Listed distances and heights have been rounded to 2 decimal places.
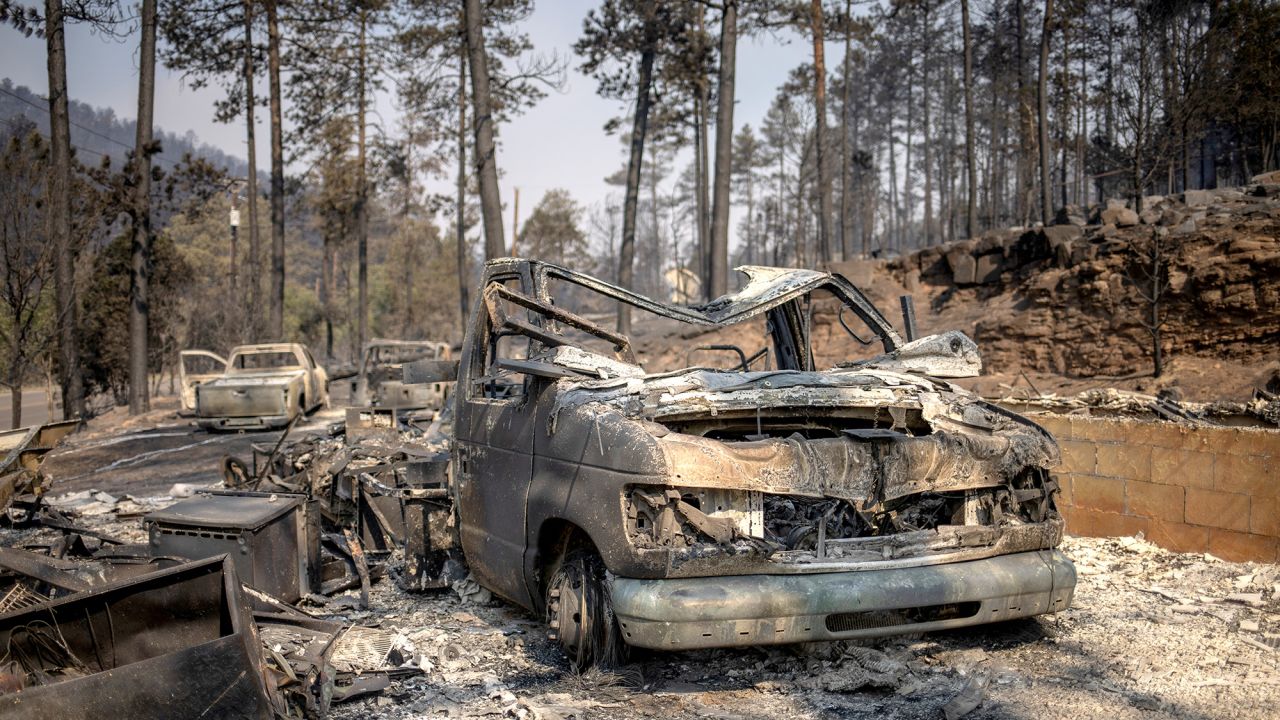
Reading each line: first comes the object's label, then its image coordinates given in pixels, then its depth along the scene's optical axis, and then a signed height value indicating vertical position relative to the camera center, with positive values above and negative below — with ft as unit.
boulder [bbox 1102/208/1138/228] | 52.65 +6.86
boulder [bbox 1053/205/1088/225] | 64.10 +8.84
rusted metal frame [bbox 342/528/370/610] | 18.14 -4.50
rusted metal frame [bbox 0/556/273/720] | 10.03 -3.67
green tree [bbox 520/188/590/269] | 150.30 +19.18
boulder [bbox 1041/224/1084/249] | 53.47 +6.01
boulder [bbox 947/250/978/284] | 60.13 +4.63
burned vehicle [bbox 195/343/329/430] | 51.37 -2.77
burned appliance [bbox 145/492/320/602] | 17.11 -3.60
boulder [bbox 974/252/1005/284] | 58.75 +4.48
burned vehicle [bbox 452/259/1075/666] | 11.95 -2.38
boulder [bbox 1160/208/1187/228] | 47.89 +6.17
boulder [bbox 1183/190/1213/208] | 54.80 +8.36
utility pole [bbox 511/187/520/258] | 118.83 +17.07
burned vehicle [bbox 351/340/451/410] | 50.14 -2.00
